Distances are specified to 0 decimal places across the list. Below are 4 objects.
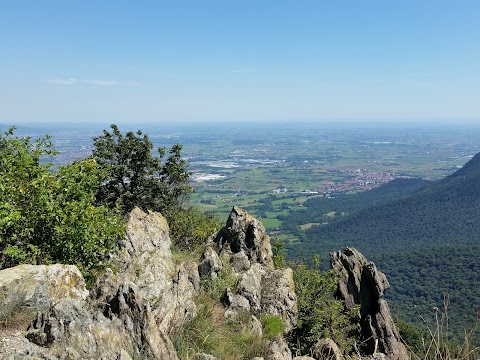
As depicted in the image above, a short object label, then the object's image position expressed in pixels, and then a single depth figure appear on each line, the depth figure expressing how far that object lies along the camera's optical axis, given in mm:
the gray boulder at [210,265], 10906
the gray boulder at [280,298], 10555
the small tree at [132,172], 23234
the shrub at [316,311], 10477
